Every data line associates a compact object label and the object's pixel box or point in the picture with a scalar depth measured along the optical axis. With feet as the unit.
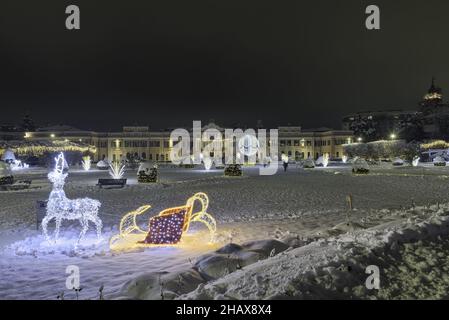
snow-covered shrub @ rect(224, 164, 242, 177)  100.73
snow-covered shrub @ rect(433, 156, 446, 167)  140.87
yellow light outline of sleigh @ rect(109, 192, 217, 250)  27.95
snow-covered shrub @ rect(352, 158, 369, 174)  103.86
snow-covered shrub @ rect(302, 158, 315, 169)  151.64
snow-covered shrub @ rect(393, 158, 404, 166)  154.48
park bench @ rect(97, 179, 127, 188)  71.36
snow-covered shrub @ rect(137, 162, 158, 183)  82.64
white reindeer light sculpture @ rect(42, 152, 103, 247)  29.55
